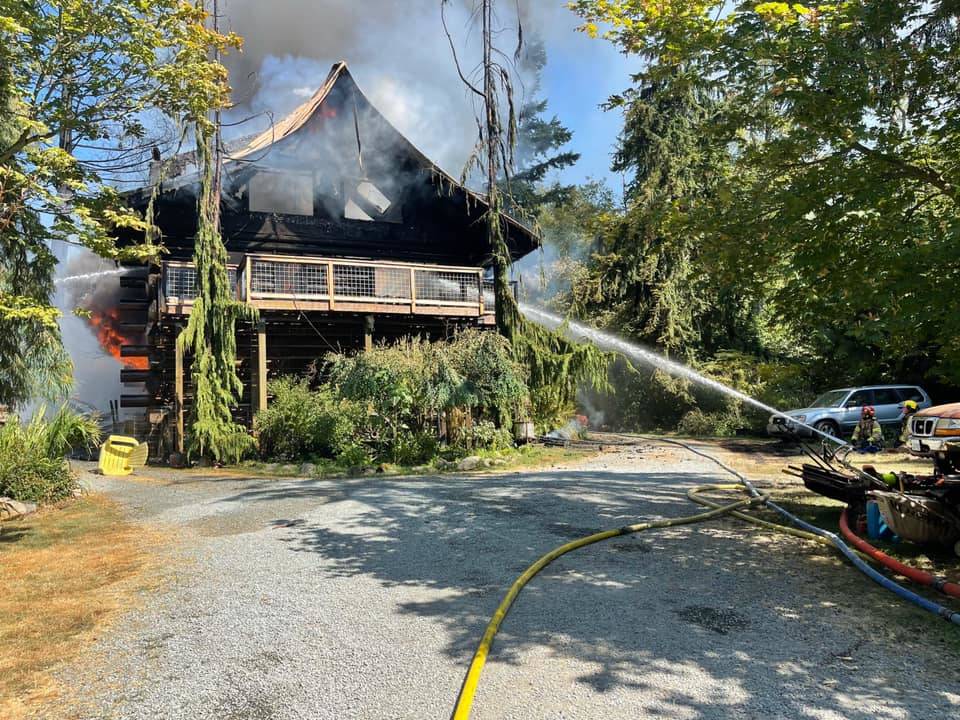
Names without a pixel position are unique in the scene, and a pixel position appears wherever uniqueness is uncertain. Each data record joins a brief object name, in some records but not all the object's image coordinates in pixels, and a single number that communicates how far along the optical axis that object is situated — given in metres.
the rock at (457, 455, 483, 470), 13.24
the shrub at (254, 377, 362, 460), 13.70
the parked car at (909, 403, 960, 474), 9.73
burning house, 16.25
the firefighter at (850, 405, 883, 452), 14.75
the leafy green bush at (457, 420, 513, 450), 14.70
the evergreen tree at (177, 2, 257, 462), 13.96
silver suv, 17.62
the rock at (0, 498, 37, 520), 8.35
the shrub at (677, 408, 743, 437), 22.30
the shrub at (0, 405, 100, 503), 8.95
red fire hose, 4.59
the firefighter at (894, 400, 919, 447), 12.23
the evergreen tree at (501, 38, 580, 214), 41.06
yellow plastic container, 13.08
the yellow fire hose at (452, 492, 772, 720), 3.29
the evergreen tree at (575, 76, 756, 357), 24.75
